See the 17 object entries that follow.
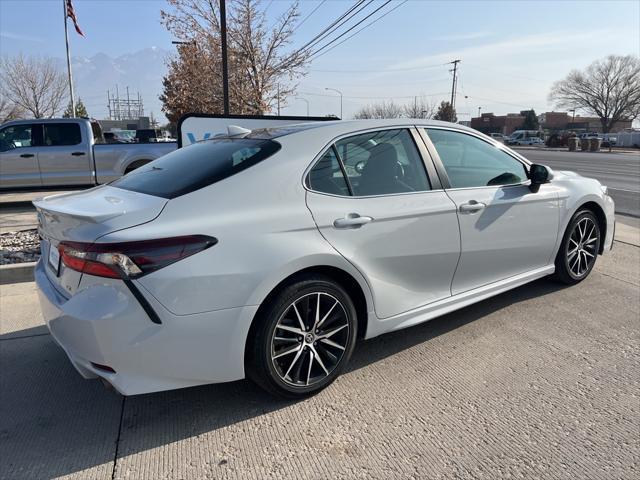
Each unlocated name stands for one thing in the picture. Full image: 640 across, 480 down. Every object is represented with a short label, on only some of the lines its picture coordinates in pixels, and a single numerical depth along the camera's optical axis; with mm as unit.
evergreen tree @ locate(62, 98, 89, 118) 56812
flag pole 30044
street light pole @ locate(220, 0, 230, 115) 11628
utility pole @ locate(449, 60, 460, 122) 72250
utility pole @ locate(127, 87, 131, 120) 114688
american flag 23647
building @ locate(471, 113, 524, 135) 104919
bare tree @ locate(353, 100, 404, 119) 70338
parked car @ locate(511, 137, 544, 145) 65500
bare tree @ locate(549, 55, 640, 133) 78438
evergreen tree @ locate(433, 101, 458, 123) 69688
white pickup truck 10367
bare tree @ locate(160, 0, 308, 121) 16172
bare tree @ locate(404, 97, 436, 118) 70250
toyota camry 2420
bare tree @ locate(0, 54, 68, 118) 42406
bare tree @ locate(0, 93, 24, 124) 44109
